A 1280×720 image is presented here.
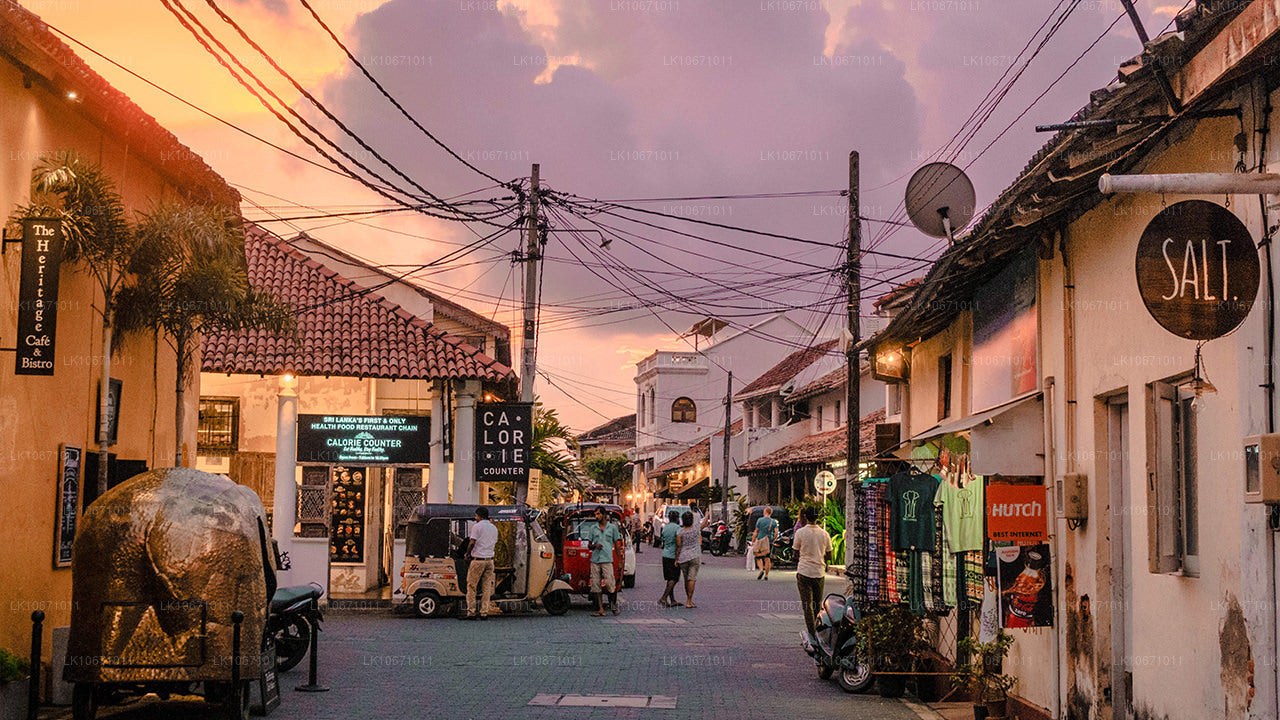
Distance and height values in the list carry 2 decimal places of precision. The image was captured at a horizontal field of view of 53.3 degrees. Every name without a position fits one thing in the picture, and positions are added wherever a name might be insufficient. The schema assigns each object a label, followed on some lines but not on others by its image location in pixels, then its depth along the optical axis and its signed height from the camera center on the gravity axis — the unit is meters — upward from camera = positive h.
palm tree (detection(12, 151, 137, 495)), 11.50 +2.43
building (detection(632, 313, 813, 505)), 70.12 +6.25
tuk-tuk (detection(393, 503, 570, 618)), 22.58 -1.34
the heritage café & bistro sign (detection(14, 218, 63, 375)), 10.62 +1.56
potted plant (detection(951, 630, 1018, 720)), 11.47 -1.71
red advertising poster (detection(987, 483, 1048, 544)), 10.94 -0.20
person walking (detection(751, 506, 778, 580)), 34.66 -1.43
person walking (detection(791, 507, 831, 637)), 16.47 -0.98
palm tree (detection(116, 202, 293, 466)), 12.54 +2.10
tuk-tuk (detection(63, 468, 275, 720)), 10.40 -0.96
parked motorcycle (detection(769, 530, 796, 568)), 40.00 -1.90
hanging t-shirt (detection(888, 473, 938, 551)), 13.02 -0.20
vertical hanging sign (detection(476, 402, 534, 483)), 25.55 +0.93
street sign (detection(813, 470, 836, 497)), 35.66 +0.22
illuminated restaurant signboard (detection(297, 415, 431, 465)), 24.41 +0.86
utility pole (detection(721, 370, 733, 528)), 51.78 -0.05
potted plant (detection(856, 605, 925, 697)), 13.60 -1.61
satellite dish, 14.73 +3.37
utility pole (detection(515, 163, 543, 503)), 26.19 +3.67
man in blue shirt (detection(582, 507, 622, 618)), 23.77 -1.34
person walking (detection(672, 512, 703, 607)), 25.30 -1.27
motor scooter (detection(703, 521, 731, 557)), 50.66 -1.96
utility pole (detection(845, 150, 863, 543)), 24.81 +3.37
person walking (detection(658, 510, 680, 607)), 25.67 -1.36
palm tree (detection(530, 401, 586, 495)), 35.54 +1.12
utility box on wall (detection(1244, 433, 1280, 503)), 6.45 +0.12
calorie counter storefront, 24.44 +0.03
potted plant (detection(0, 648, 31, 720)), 10.47 -1.70
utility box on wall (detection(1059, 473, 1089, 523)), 10.28 -0.04
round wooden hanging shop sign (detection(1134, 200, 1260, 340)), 6.80 +1.20
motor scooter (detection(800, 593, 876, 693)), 13.97 -1.78
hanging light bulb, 7.46 +0.63
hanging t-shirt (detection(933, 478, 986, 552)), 11.56 -0.22
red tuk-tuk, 25.72 -1.22
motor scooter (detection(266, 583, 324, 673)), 13.63 -1.49
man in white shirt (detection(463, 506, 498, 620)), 21.97 -1.29
